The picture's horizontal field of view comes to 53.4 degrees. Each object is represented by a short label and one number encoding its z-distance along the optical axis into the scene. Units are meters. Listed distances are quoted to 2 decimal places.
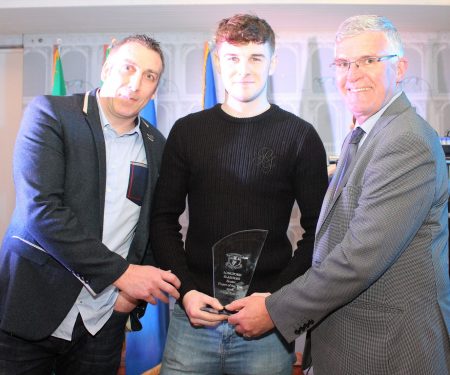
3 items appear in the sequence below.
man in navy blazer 1.47
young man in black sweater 1.57
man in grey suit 1.21
